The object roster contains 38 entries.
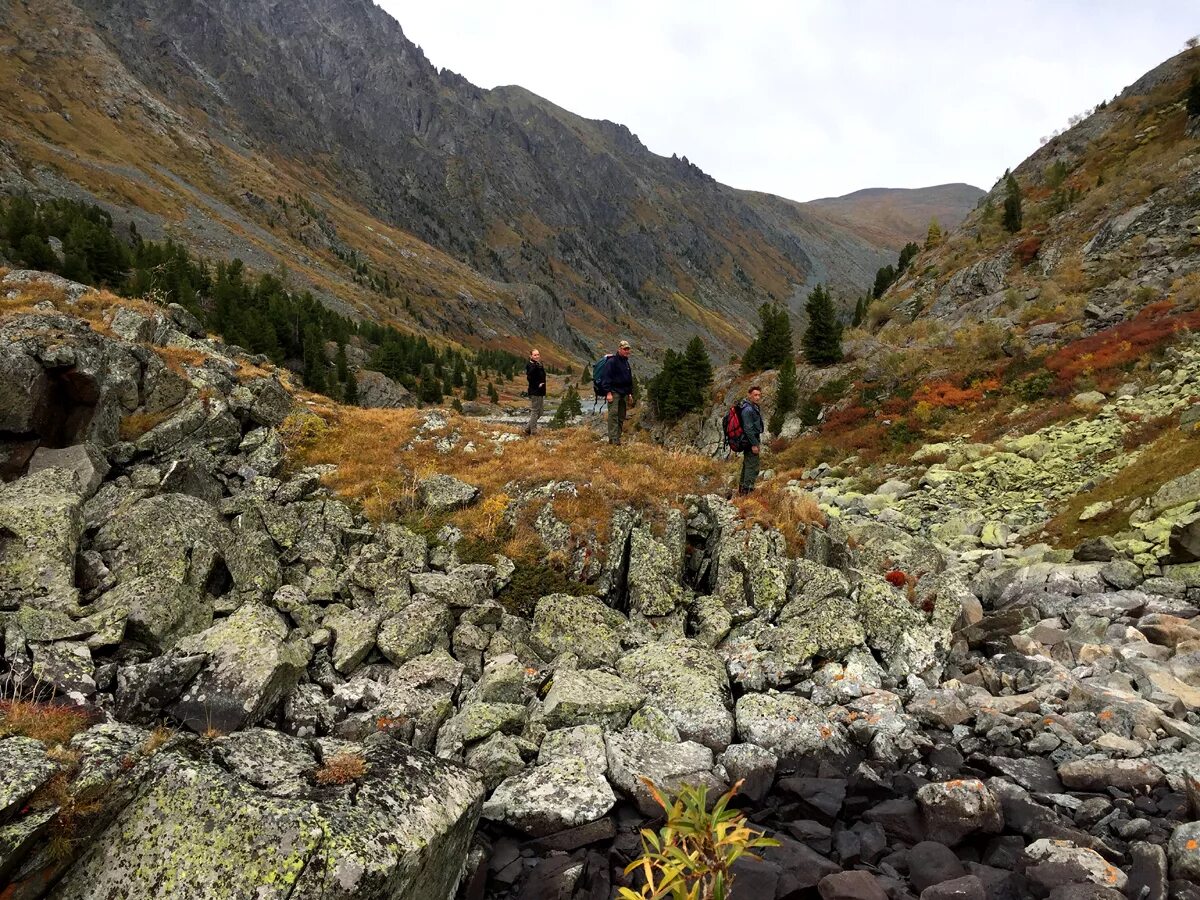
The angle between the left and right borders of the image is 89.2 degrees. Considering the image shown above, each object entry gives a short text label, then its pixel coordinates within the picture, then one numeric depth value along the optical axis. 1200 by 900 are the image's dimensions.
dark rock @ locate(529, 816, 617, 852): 7.95
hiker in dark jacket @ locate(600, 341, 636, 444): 19.78
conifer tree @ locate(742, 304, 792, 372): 53.09
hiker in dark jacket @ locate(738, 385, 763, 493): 17.25
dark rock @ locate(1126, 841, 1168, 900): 6.24
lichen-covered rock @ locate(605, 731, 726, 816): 8.73
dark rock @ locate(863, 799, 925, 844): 7.92
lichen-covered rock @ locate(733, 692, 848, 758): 9.60
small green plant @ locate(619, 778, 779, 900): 4.16
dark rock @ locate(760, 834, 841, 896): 6.98
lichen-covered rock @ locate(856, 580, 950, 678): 11.95
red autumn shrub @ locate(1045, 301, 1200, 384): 26.75
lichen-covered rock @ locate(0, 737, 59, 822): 5.37
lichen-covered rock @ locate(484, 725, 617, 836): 8.21
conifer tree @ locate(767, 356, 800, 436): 42.16
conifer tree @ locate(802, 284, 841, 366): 45.81
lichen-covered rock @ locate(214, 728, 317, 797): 6.75
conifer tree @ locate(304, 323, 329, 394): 72.69
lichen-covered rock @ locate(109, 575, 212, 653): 10.37
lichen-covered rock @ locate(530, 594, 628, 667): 12.23
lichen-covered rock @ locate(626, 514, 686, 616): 13.75
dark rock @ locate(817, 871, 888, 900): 6.61
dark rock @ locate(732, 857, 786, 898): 6.88
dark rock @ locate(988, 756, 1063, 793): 8.24
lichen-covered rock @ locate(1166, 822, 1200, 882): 6.34
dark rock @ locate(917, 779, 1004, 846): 7.68
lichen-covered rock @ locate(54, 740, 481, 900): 5.73
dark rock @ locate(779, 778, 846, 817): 8.49
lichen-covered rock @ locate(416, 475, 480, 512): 15.35
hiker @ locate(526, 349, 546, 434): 22.52
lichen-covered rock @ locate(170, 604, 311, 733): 9.05
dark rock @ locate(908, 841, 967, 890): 7.12
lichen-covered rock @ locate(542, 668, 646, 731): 9.94
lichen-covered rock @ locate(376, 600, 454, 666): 11.34
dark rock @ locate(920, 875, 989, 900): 6.59
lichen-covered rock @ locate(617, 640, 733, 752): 10.13
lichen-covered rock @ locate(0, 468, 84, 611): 10.41
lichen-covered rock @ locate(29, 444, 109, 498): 13.38
